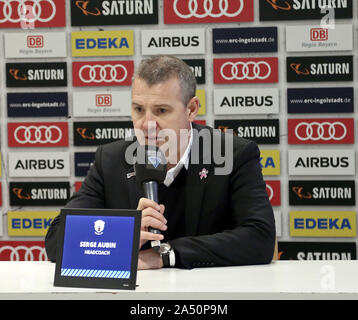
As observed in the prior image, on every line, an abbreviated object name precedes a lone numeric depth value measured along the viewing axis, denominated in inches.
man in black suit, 150.4
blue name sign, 140.8
